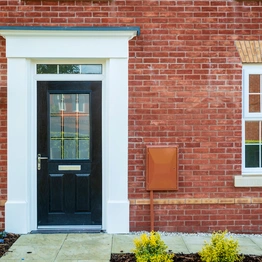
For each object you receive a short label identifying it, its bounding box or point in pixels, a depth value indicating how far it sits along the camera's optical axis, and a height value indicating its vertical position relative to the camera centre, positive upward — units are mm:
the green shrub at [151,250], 4336 -1416
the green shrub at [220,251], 4398 -1428
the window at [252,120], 6336 +127
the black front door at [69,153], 6367 -419
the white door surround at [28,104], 6137 +388
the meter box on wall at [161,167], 6113 -627
